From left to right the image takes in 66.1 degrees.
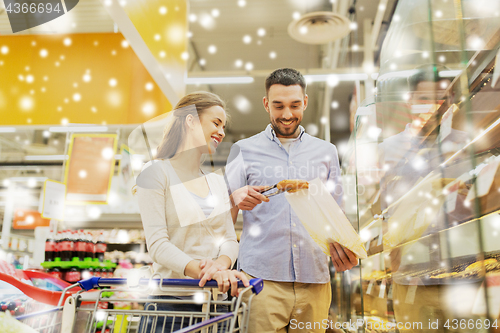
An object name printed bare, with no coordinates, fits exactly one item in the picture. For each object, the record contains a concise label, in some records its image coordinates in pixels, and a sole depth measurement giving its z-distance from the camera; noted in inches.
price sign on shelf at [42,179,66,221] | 152.9
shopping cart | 42.8
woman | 48.2
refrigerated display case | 39.5
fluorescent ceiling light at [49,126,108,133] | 182.9
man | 57.1
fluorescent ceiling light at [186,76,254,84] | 192.5
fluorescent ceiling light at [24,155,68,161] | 387.9
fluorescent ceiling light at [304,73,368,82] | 189.9
